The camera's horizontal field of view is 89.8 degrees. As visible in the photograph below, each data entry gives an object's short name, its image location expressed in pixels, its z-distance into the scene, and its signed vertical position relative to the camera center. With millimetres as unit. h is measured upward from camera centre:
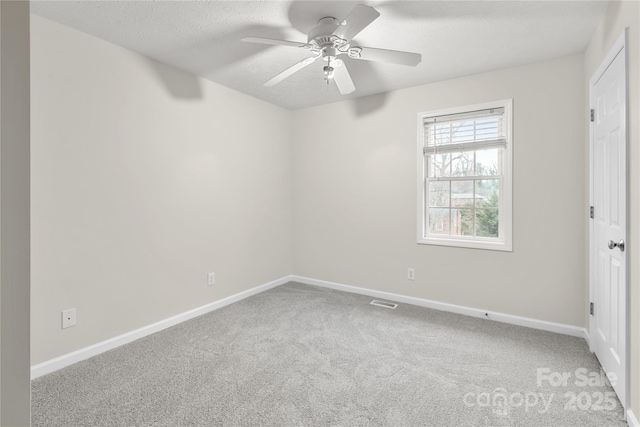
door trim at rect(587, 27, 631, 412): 1769 +539
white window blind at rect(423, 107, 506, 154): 3160 +857
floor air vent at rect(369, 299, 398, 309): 3549 -1017
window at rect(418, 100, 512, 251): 3141 +388
